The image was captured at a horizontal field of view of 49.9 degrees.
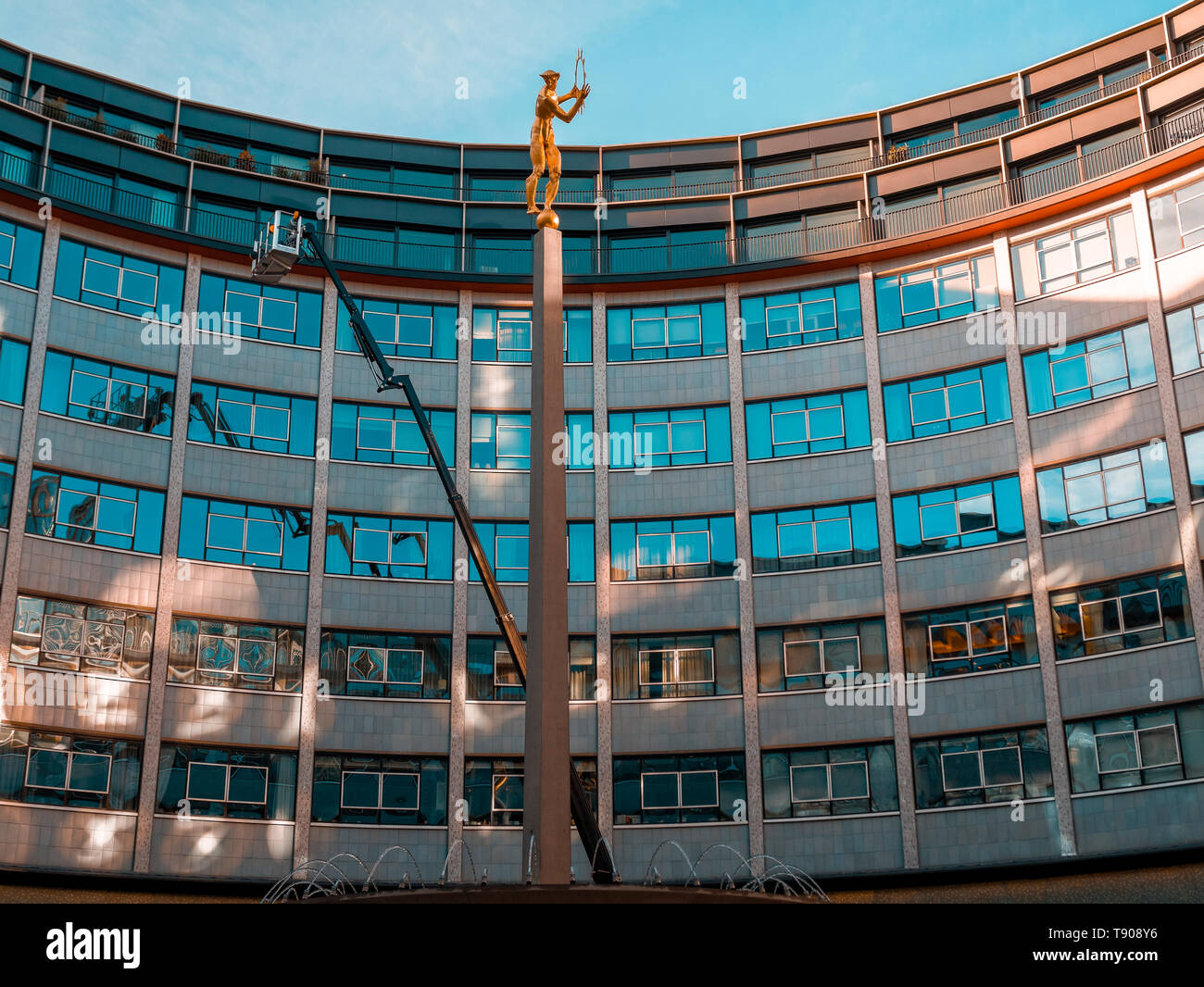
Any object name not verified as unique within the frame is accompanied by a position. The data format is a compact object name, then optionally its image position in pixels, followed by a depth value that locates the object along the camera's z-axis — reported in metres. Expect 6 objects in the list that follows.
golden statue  22.59
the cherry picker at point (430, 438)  24.16
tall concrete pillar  19.55
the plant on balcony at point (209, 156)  43.03
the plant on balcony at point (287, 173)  43.66
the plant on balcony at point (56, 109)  40.69
